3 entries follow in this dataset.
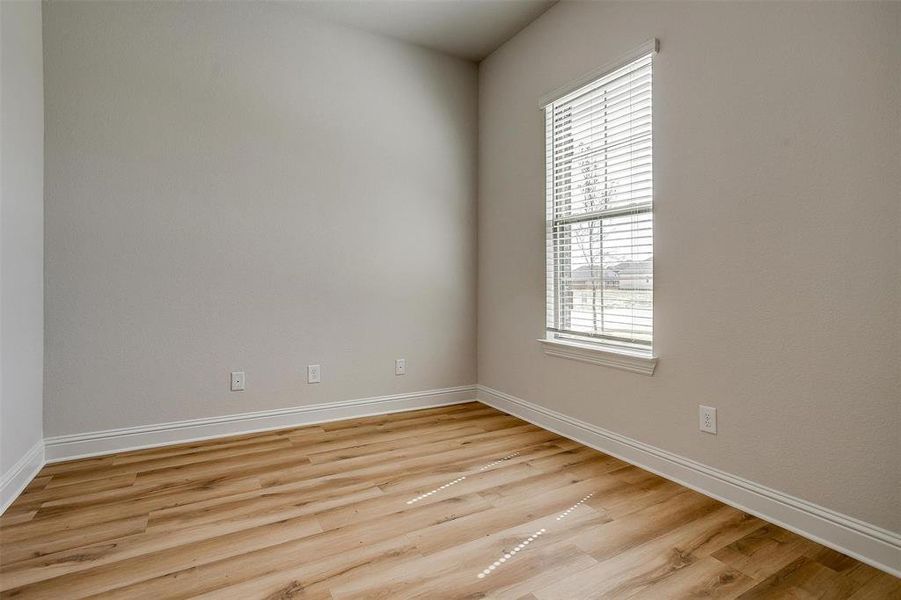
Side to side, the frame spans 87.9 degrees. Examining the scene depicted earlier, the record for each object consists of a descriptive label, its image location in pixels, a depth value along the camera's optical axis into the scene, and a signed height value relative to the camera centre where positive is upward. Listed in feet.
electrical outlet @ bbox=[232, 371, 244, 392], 9.72 -1.71
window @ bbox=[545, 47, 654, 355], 8.19 +1.69
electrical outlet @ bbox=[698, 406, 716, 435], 7.02 -1.82
